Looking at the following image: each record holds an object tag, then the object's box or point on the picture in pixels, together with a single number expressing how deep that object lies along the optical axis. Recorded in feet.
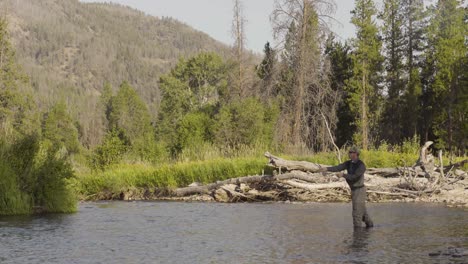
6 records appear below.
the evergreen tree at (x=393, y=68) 192.75
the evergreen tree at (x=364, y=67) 176.55
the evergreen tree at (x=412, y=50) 187.83
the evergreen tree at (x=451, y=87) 167.32
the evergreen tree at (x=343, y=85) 184.75
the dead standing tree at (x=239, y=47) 182.09
